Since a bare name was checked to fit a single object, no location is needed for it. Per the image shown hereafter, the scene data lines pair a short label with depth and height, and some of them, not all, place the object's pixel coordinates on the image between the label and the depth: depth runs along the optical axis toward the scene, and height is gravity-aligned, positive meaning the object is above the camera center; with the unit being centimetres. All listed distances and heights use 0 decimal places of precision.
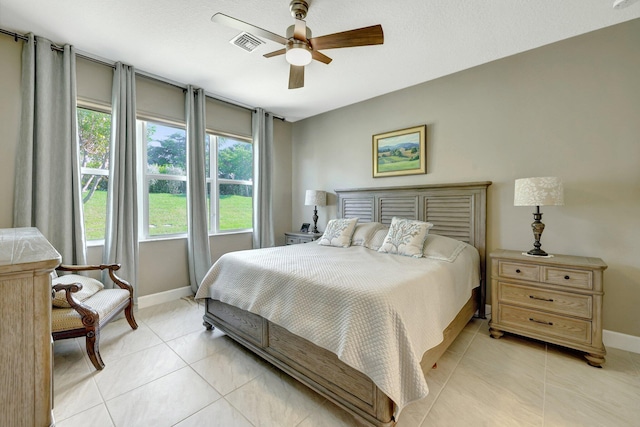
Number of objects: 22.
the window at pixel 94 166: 285 +46
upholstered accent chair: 191 -79
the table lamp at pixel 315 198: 414 +16
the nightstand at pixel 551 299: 202 -75
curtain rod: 237 +155
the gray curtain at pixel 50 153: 237 +51
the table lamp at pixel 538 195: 220 +12
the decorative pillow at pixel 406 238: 257 -30
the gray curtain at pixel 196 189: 342 +25
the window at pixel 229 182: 393 +41
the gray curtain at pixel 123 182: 282 +28
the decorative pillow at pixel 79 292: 199 -68
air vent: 230 +149
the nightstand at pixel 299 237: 405 -46
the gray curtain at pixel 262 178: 418 +49
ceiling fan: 189 +127
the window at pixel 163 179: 329 +38
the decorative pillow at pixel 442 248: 242 -37
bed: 138 -67
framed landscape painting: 329 +74
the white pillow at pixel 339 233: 314 -30
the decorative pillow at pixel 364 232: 314 -28
